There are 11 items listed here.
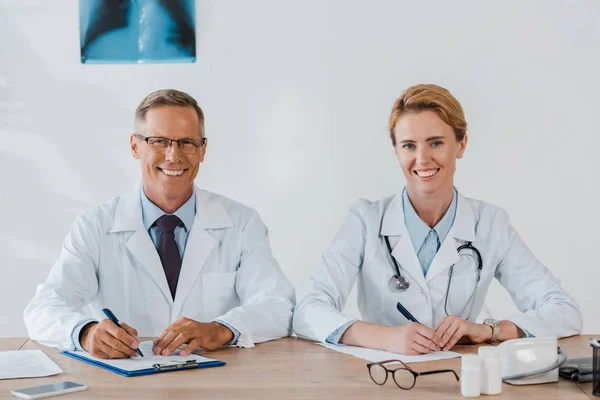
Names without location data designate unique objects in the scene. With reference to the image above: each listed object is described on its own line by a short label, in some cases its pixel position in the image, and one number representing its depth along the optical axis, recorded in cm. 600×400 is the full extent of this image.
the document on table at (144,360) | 184
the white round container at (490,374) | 163
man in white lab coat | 246
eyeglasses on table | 171
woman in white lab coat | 239
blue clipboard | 179
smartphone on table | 162
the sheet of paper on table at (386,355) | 194
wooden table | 164
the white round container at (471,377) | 161
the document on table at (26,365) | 180
